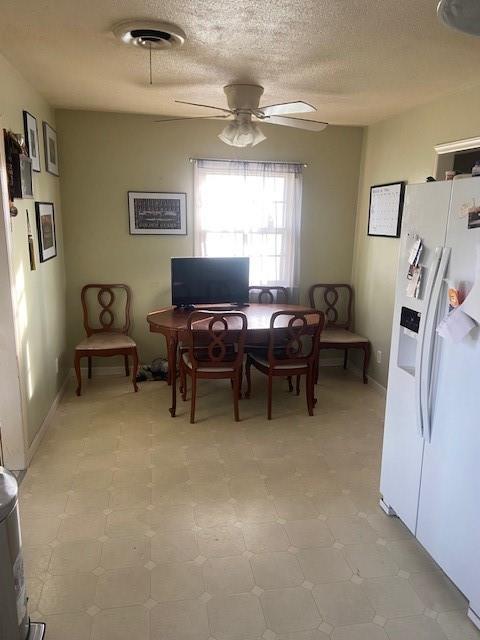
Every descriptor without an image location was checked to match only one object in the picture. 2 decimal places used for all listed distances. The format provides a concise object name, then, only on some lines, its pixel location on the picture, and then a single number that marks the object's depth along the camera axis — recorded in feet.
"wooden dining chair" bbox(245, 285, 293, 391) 15.25
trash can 5.10
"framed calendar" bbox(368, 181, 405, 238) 13.14
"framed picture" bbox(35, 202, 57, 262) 11.05
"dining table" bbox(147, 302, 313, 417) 11.98
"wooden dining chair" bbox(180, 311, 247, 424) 11.41
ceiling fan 9.99
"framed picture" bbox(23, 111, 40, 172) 10.12
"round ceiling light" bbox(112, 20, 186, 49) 6.95
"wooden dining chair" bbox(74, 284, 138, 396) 14.14
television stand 13.85
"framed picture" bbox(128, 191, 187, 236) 14.43
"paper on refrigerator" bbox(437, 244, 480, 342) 5.78
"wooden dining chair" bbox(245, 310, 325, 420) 11.96
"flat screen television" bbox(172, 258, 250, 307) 13.91
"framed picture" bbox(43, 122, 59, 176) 12.02
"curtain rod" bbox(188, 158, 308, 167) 14.47
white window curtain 14.61
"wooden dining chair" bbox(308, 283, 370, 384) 15.83
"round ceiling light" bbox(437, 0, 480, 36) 4.31
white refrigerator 6.02
